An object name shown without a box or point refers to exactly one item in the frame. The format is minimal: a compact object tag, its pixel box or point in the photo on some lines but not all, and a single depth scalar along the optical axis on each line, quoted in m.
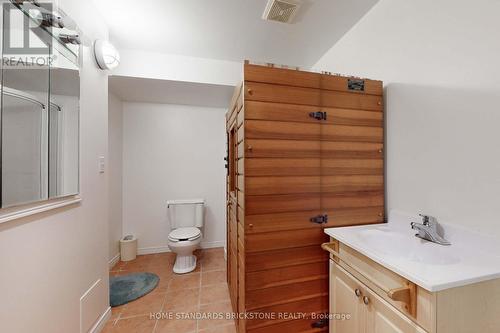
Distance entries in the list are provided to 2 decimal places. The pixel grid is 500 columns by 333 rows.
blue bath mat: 1.99
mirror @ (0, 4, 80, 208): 0.88
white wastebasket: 2.76
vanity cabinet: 0.72
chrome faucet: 1.09
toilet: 2.41
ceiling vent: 1.50
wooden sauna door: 1.60
